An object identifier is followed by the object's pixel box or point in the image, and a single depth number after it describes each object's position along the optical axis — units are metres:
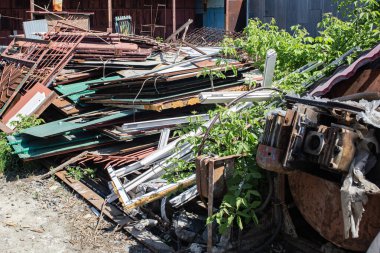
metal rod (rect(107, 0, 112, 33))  15.80
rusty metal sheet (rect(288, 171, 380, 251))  3.30
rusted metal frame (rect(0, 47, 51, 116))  8.19
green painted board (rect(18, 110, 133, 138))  6.62
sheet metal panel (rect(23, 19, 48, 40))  11.87
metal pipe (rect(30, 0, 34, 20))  14.21
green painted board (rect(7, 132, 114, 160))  6.75
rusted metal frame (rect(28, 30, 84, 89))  8.39
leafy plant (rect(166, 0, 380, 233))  3.85
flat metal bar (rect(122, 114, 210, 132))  6.28
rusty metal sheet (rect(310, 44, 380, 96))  3.79
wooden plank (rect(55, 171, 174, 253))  4.65
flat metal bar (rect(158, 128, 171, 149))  6.05
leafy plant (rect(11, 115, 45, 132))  7.56
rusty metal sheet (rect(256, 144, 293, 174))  3.34
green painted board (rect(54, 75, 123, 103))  7.78
